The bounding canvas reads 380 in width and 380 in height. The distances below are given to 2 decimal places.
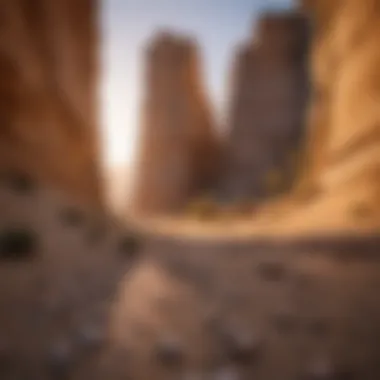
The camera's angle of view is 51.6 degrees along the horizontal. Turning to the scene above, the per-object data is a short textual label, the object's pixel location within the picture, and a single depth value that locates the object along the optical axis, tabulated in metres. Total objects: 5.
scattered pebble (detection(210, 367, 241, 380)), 2.10
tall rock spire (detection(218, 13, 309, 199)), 30.02
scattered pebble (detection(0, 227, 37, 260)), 3.38
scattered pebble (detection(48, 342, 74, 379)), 2.08
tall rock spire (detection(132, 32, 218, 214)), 31.69
